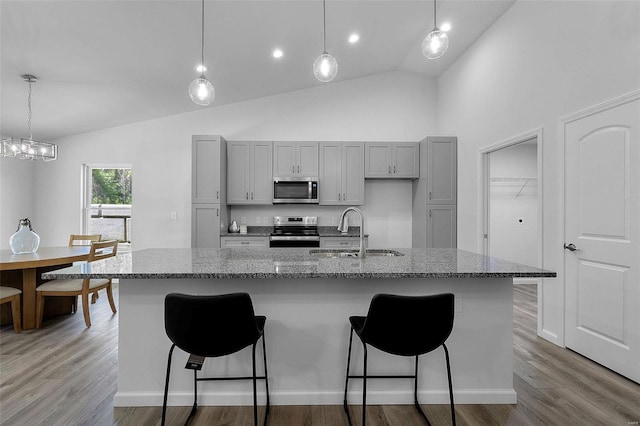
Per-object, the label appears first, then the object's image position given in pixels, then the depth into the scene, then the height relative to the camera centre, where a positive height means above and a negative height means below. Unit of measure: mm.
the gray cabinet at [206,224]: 4387 -173
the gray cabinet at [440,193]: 4488 +275
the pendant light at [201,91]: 2388 +909
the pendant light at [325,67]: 2330 +1067
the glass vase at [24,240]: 3400 -323
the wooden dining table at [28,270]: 3029 -613
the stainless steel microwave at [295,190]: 4566 +313
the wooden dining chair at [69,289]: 3230 -798
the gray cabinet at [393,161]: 4695 +753
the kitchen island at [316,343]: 1917 -801
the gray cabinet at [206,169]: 4355 +579
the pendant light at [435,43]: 2133 +1143
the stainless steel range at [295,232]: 4449 -300
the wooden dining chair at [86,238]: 4195 -361
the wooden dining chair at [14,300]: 3084 -874
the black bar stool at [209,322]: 1450 -510
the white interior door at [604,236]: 2246 -172
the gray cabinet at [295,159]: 4629 +769
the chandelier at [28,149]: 3241 +647
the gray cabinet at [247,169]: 4602 +612
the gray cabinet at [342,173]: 4680 +572
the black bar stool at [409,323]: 1457 -509
